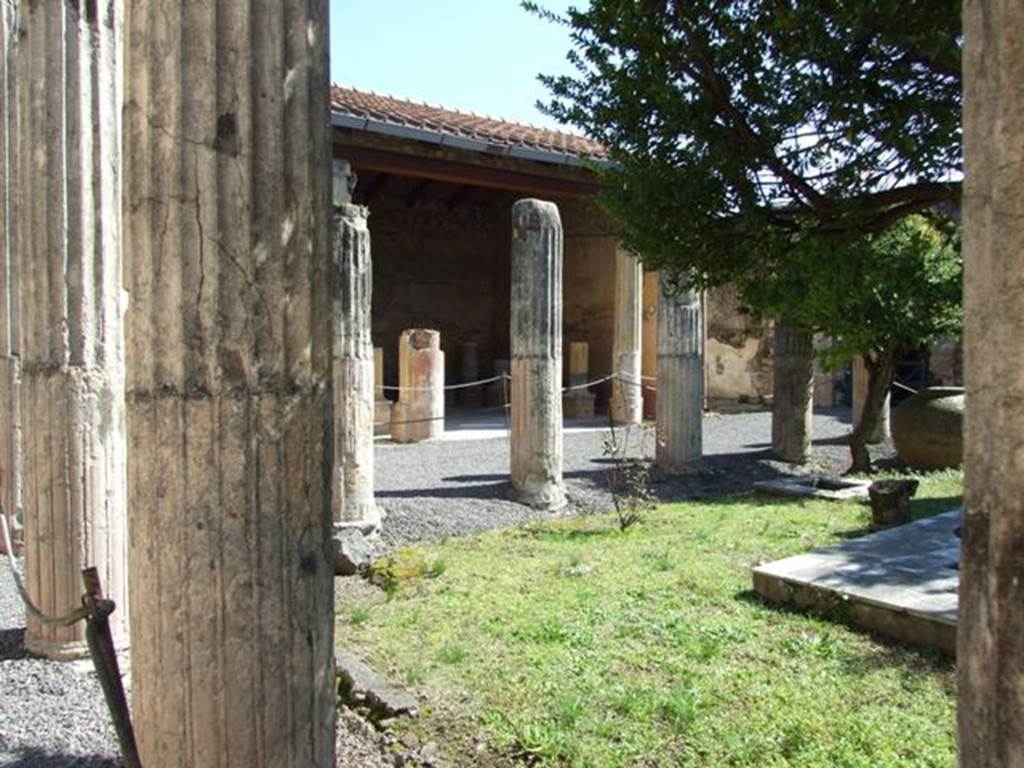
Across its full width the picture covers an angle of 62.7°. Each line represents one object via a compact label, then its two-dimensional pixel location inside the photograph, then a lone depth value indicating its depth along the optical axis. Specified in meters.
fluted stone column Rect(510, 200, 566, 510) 7.82
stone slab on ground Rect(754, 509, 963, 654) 4.04
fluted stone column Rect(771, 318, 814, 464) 10.17
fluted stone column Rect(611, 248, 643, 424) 14.04
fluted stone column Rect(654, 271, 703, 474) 9.50
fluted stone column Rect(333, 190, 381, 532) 6.44
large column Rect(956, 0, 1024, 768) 0.95
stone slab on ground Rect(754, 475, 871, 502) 7.87
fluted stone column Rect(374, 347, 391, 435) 13.11
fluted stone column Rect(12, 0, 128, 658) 3.62
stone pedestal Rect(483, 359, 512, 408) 17.67
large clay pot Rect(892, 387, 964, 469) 9.27
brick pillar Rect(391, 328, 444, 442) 12.51
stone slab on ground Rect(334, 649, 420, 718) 3.55
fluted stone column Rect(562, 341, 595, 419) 15.56
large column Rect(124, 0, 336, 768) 1.82
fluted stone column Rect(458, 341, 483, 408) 18.16
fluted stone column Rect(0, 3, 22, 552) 4.73
